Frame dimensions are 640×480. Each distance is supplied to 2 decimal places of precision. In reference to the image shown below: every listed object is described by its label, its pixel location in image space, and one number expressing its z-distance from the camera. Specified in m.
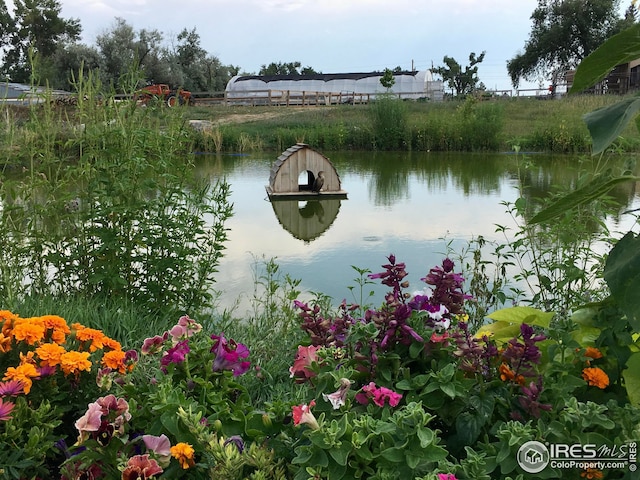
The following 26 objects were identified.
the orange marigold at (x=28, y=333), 1.62
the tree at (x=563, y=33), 34.72
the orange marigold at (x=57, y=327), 1.71
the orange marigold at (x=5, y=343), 1.66
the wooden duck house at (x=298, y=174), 8.26
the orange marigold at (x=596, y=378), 1.44
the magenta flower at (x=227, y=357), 1.66
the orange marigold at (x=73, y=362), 1.55
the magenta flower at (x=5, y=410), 1.41
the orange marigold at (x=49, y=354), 1.55
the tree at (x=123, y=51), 34.44
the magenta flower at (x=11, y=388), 1.47
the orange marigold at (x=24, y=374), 1.47
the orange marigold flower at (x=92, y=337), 1.73
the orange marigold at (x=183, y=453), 1.25
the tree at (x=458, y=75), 41.46
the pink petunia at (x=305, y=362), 1.47
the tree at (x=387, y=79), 29.93
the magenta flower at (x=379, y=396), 1.27
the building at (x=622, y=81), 27.48
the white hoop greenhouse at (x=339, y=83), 37.59
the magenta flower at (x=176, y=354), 1.58
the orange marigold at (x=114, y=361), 1.64
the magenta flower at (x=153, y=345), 1.75
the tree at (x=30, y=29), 39.03
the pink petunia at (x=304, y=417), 1.15
